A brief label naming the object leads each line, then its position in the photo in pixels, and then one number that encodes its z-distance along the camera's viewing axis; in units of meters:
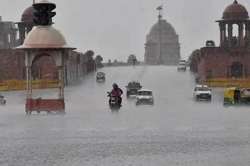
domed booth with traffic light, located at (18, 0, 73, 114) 43.84
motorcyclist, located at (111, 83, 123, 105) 45.34
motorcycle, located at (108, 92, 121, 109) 46.19
